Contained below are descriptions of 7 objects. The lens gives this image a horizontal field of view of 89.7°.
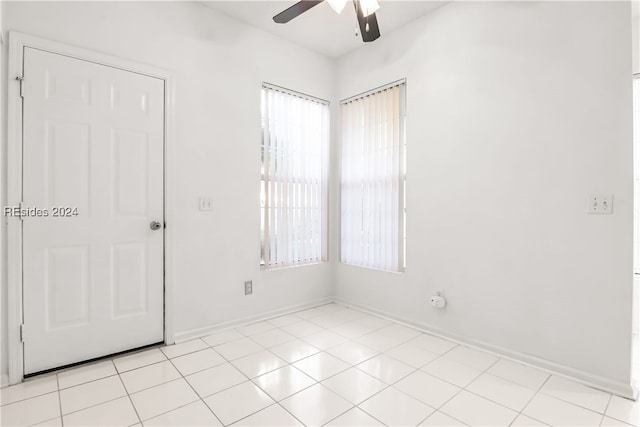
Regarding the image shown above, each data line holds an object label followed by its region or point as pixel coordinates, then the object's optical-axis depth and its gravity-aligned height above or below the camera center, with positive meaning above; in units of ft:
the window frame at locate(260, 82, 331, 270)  10.49 +0.99
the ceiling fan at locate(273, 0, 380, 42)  6.16 +4.01
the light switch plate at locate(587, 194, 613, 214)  6.47 +0.21
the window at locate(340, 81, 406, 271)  10.30 +1.19
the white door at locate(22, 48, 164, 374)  6.86 +0.12
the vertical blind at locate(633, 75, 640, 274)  8.39 +1.38
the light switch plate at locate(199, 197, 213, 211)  9.12 +0.29
